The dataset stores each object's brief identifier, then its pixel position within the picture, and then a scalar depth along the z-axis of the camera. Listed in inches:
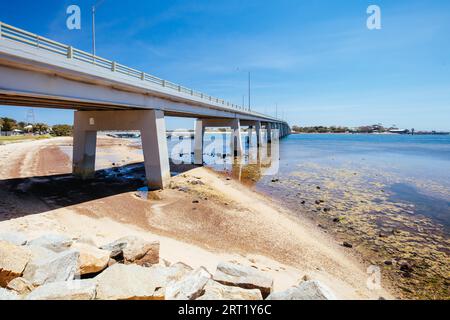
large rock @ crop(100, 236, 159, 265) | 274.7
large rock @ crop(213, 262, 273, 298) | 227.8
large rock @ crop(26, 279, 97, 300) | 170.2
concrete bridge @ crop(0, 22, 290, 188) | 370.9
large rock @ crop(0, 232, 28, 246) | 271.0
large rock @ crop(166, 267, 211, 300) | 194.1
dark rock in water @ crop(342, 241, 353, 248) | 422.6
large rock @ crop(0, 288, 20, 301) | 168.6
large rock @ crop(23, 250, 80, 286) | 205.2
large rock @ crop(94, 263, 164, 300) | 185.3
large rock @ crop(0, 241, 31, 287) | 196.9
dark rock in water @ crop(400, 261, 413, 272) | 351.6
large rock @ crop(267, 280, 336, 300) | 200.1
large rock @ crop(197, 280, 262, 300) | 198.2
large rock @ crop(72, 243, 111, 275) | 236.0
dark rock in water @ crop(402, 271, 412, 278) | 337.7
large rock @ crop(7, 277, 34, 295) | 191.2
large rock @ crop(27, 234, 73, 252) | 273.0
